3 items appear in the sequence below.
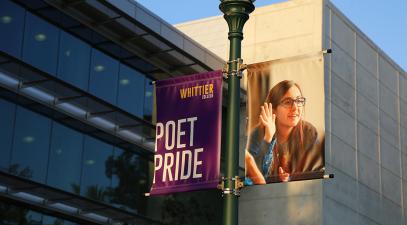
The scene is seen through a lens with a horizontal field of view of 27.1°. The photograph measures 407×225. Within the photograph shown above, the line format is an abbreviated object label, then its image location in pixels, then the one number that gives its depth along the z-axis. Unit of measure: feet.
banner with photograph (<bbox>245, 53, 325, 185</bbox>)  44.09
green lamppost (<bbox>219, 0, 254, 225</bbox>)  41.01
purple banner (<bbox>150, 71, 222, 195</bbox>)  43.47
